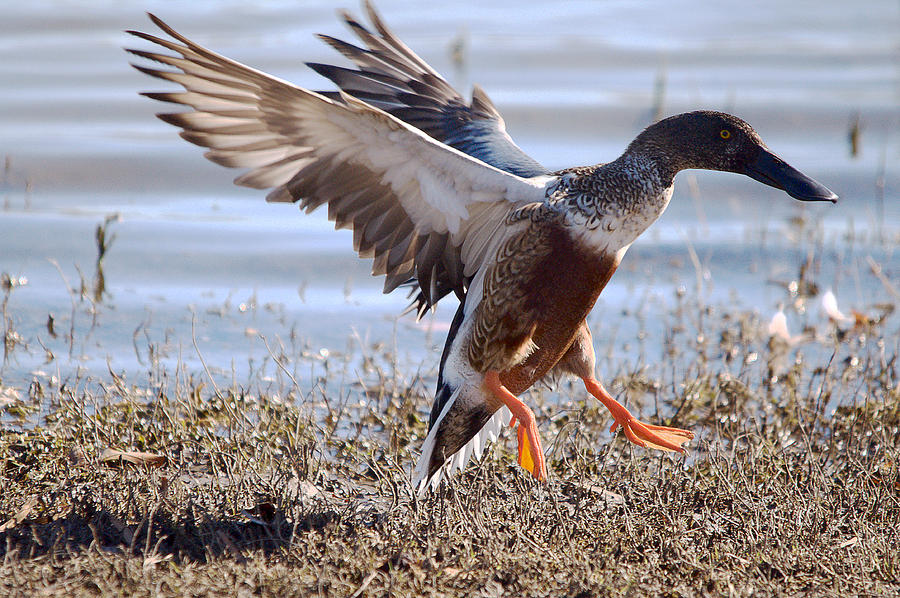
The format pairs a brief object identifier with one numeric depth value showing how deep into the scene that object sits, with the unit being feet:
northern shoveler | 23.72
